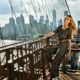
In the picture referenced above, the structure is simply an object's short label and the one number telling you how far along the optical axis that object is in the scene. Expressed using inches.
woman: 186.4
